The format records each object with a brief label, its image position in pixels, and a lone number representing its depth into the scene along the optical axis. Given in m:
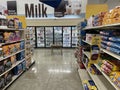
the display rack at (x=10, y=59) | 2.49
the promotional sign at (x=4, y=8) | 5.07
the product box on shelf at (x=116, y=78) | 1.26
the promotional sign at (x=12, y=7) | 5.63
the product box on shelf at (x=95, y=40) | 2.15
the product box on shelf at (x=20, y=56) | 3.41
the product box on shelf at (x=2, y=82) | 2.39
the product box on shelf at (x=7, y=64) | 2.58
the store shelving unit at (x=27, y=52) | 3.92
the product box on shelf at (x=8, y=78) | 2.60
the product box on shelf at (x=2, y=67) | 2.38
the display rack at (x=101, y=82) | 1.78
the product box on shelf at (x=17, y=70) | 3.17
